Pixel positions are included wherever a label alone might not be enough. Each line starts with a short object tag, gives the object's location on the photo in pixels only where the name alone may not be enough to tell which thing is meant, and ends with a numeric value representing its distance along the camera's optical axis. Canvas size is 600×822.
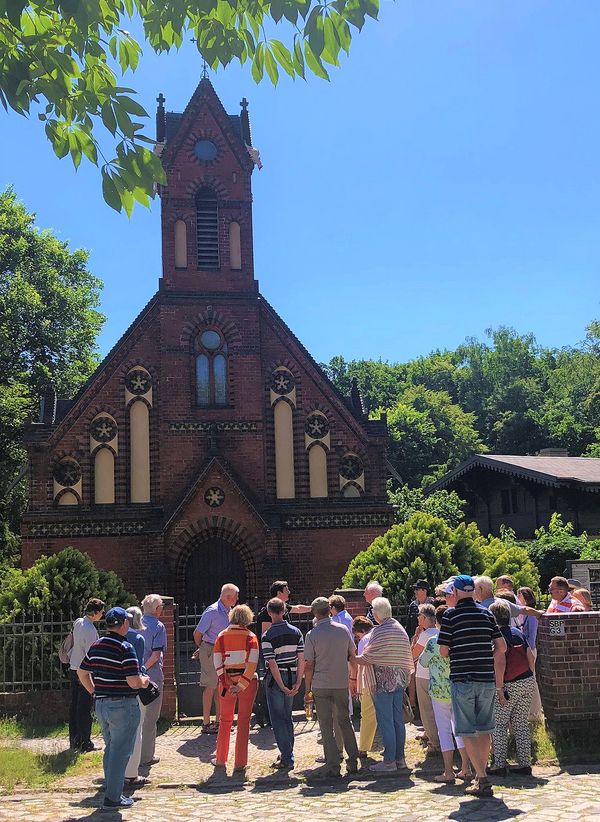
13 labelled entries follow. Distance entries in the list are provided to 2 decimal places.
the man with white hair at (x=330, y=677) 7.95
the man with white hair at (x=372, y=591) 9.07
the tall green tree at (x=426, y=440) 50.66
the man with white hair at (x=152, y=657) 8.78
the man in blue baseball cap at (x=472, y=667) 6.96
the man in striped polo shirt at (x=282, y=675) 8.26
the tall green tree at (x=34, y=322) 28.97
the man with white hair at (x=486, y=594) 7.88
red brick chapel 18.77
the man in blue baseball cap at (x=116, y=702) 6.87
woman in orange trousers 8.15
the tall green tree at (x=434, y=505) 27.72
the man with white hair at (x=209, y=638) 10.31
